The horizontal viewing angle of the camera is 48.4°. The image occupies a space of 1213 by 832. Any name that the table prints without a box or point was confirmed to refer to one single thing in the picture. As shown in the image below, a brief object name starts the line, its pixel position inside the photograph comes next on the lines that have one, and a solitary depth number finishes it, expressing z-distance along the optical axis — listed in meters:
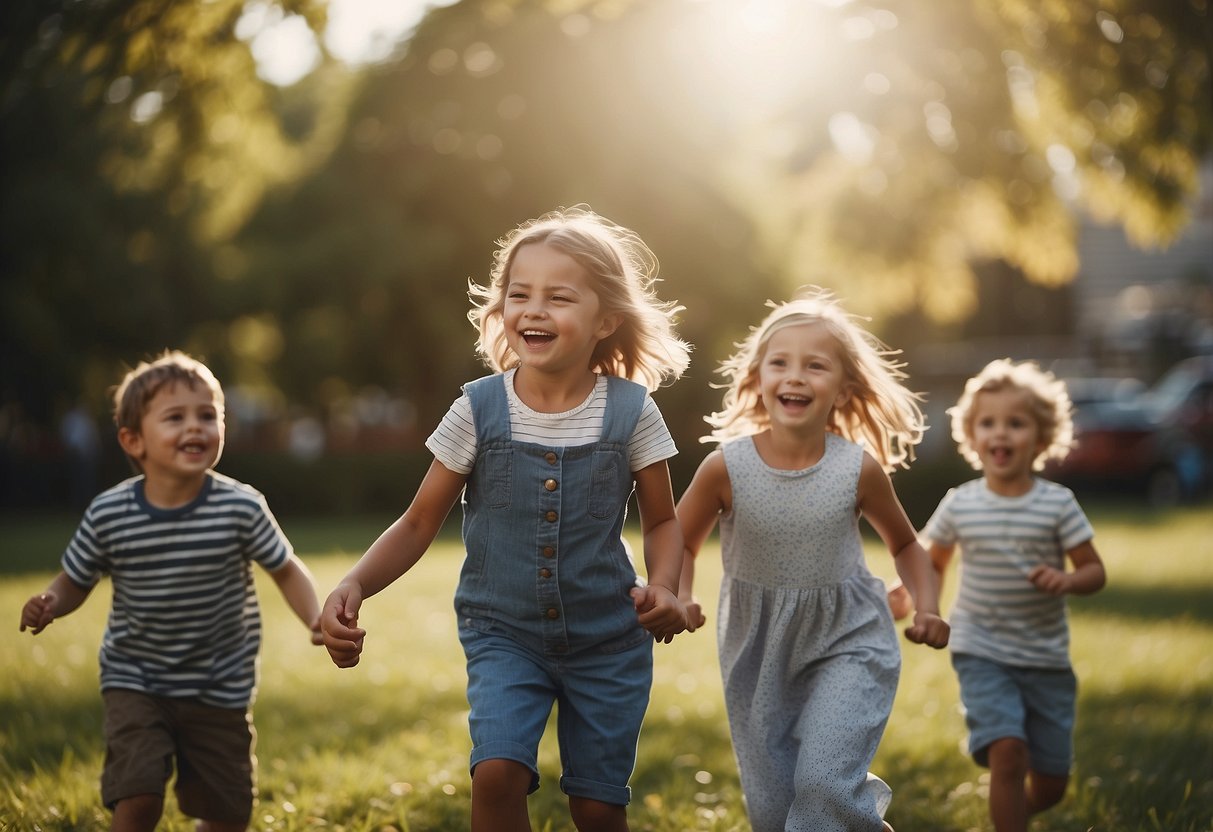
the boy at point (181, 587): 4.11
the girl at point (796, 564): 3.95
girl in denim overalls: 3.58
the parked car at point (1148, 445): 23.14
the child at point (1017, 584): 4.55
